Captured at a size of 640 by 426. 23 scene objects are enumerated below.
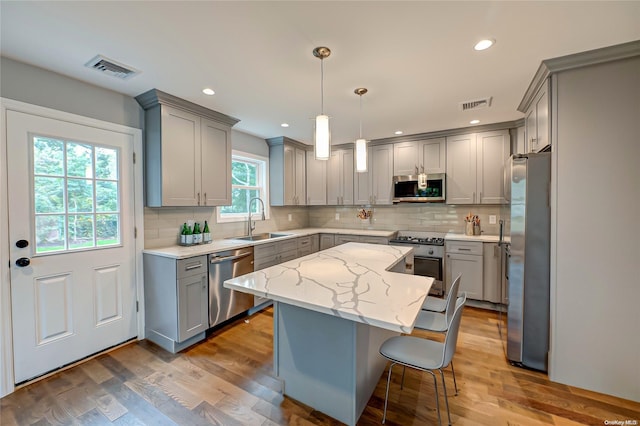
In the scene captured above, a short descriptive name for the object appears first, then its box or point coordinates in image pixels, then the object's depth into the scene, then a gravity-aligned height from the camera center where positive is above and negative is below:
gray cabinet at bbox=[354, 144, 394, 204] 4.35 +0.47
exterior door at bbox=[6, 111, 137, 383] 2.03 -0.27
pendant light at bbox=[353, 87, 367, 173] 2.20 +0.44
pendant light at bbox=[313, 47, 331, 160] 1.75 +0.45
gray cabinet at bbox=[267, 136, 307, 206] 4.43 +0.61
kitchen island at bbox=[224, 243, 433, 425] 1.42 -0.74
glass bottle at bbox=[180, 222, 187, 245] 3.03 -0.32
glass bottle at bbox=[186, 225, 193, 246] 3.03 -0.34
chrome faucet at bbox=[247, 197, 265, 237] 3.99 -0.28
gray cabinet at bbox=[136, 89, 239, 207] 2.66 +0.60
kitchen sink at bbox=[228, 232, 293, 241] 3.88 -0.43
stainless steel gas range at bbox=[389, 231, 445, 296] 3.73 -0.71
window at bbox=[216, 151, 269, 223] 3.90 +0.33
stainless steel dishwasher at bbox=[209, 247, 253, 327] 2.81 -0.78
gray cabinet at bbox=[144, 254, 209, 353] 2.50 -0.89
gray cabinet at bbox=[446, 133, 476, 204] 3.77 +0.54
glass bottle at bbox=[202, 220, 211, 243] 3.24 -0.31
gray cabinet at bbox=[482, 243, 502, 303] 3.38 -0.83
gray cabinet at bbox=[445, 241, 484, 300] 3.50 -0.77
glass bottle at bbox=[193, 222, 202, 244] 3.10 -0.30
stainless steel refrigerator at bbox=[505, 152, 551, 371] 2.15 -0.42
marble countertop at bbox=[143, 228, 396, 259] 2.58 -0.42
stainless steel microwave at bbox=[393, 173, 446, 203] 3.92 +0.29
